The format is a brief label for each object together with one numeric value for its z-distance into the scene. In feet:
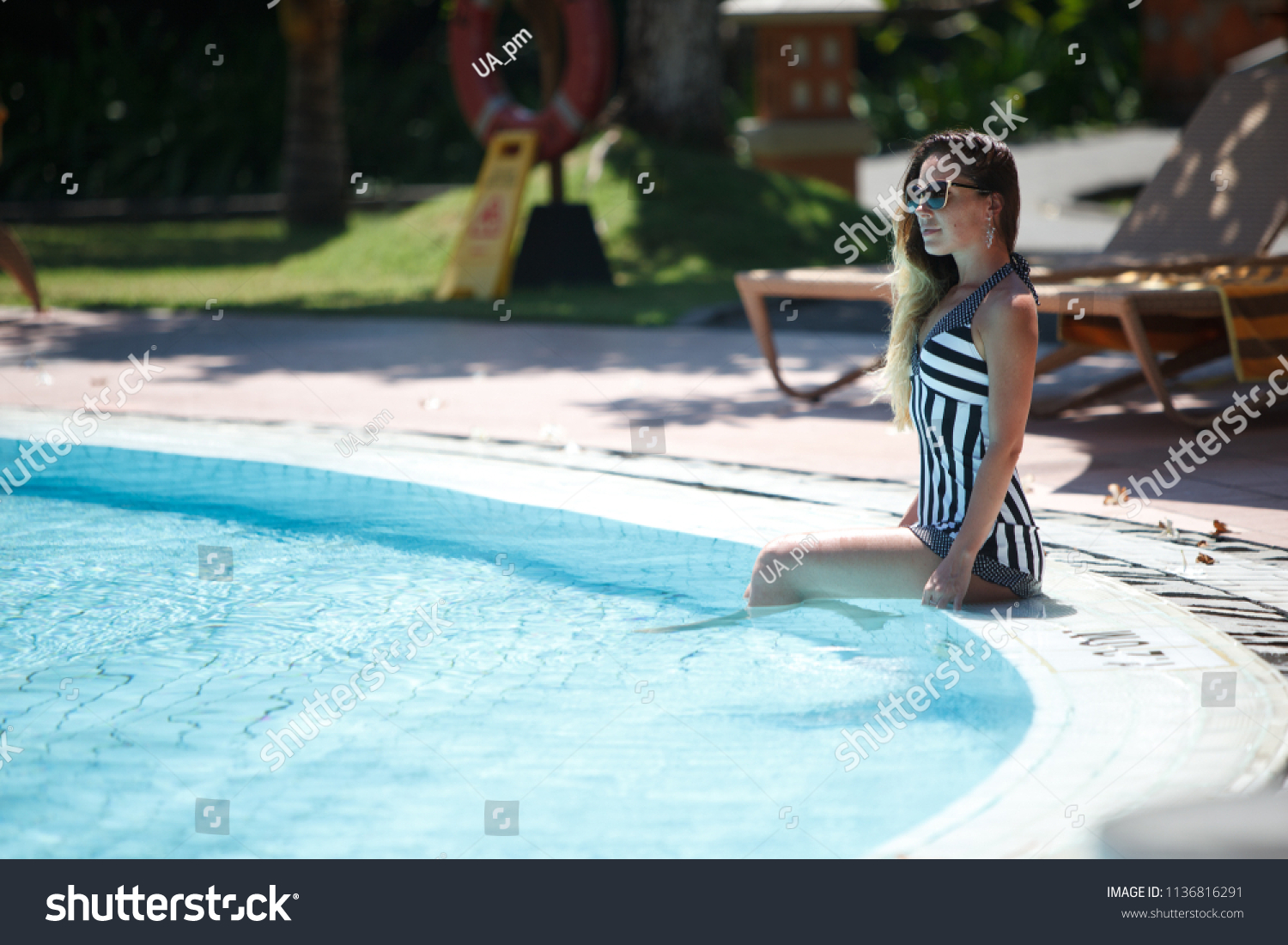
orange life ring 43.96
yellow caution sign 44.65
